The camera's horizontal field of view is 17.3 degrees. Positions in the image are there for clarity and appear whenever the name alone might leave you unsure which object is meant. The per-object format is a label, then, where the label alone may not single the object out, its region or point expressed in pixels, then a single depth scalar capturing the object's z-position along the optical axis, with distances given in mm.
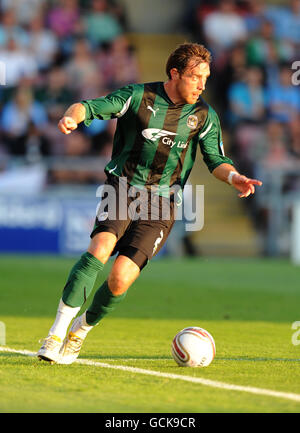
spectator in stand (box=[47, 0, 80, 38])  21109
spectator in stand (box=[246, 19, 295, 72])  21094
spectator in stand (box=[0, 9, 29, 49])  20344
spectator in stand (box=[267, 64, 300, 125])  20359
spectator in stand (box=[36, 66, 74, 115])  19156
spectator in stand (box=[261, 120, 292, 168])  19547
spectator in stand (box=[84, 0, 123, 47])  21484
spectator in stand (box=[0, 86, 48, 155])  18562
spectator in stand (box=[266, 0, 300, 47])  22609
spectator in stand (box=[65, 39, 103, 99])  19672
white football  6703
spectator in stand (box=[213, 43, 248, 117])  20719
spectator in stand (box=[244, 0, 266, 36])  22453
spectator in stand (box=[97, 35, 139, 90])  20328
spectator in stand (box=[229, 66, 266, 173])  20102
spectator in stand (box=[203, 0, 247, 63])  21812
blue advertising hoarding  17812
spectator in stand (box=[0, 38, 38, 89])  19531
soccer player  6684
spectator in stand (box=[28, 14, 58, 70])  20292
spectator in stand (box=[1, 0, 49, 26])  21322
